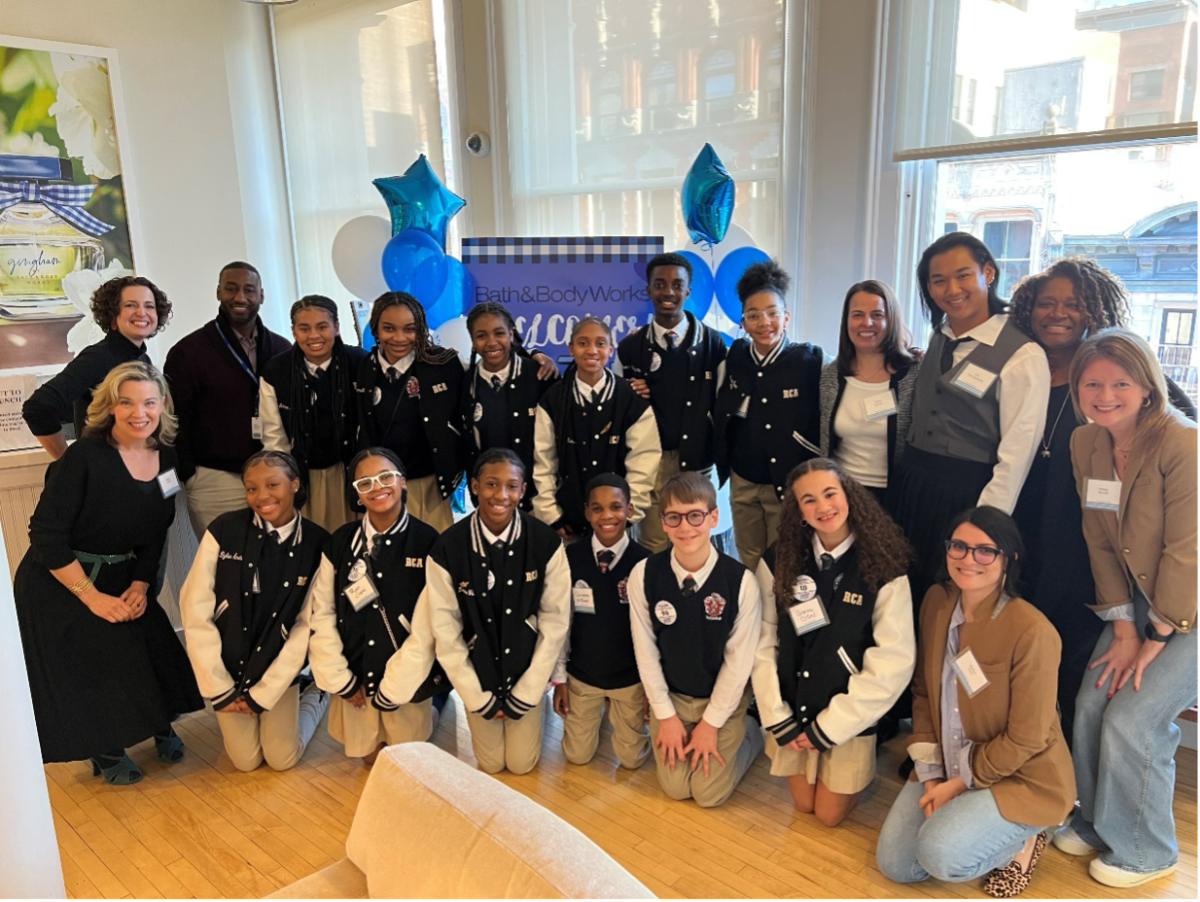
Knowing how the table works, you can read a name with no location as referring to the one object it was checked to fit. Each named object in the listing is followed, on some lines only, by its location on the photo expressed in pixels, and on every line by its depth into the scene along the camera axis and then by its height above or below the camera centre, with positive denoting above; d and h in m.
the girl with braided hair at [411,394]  3.13 -0.55
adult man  3.19 -0.57
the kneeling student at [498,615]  2.72 -1.17
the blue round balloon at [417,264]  3.71 -0.10
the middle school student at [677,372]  3.06 -0.48
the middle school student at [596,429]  2.98 -0.66
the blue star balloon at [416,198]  3.77 +0.18
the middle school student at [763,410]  2.86 -0.59
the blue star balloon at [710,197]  3.30 +0.14
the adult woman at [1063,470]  2.35 -0.67
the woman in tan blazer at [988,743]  2.12 -1.29
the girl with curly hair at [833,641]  2.38 -1.13
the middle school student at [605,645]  2.75 -1.29
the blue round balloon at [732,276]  3.31 -0.17
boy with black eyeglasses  2.53 -1.20
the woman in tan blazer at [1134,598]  2.07 -0.92
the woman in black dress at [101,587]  2.68 -1.06
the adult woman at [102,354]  2.98 -0.37
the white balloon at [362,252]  3.95 -0.05
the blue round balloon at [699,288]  3.44 -0.21
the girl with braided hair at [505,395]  3.11 -0.56
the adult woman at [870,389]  2.64 -0.49
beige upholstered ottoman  0.96 -0.71
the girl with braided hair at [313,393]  3.13 -0.54
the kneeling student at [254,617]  2.77 -1.19
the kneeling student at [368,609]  2.78 -1.17
